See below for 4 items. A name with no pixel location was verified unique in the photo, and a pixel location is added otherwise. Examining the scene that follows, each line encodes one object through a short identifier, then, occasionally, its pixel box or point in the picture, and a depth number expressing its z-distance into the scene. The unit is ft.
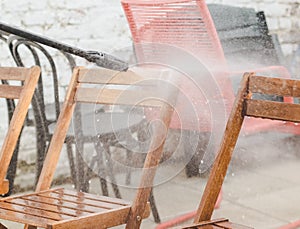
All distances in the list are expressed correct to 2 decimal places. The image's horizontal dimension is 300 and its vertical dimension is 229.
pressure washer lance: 6.62
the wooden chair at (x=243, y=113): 8.20
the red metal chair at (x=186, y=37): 11.58
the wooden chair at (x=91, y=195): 8.46
